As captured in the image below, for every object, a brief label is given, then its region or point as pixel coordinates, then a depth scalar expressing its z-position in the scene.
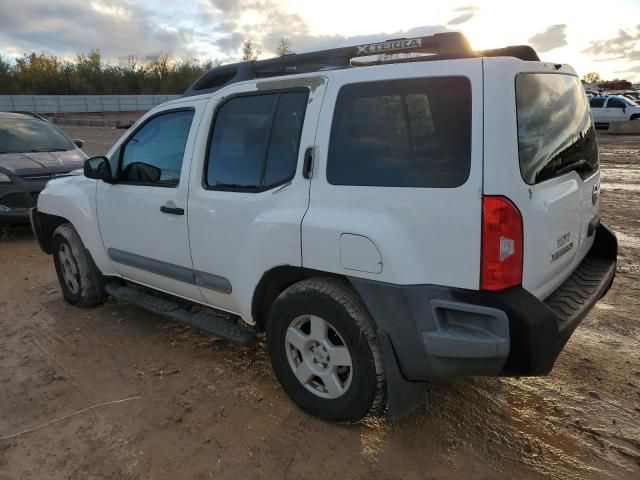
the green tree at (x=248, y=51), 65.46
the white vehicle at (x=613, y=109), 23.09
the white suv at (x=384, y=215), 2.20
